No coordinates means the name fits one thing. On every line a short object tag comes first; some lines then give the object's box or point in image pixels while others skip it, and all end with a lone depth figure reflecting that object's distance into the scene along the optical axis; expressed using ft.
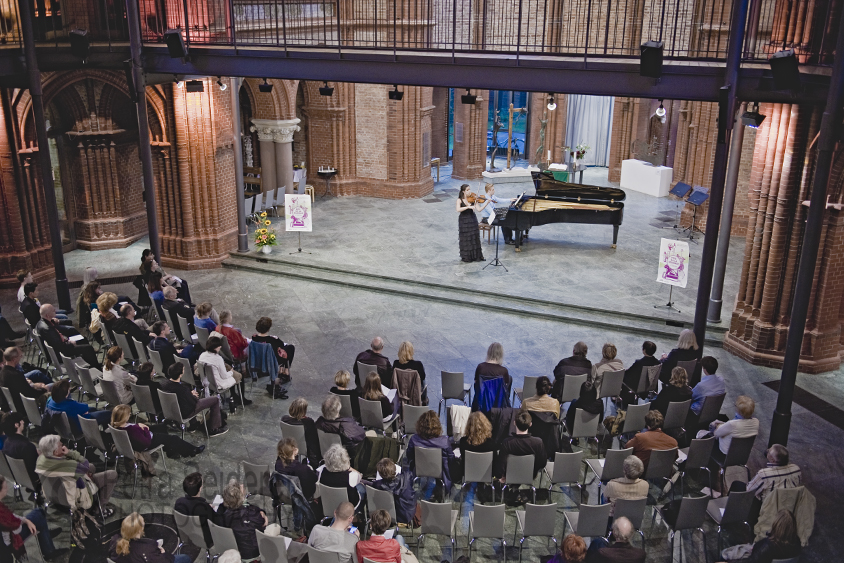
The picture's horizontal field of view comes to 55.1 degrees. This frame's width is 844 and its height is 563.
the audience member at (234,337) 34.78
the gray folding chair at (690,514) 23.80
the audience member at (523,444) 25.99
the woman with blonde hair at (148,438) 26.94
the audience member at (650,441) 26.66
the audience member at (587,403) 29.66
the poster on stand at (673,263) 40.81
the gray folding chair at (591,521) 23.35
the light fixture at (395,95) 42.45
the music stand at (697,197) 55.21
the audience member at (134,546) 20.67
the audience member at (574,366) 31.76
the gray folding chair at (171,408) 29.45
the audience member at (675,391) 29.22
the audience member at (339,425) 27.14
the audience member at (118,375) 30.32
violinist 50.65
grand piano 53.62
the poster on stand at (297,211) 50.49
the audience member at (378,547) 21.57
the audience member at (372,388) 29.37
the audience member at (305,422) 27.23
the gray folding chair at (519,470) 26.00
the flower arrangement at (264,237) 53.01
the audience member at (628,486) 23.75
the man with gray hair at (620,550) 20.74
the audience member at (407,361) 31.58
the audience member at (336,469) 24.34
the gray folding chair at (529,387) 31.35
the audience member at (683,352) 32.50
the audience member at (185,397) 29.91
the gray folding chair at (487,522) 23.31
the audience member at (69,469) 24.94
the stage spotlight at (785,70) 30.37
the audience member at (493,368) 30.53
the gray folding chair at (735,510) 24.38
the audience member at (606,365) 32.04
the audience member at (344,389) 29.27
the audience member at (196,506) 22.94
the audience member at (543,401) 28.12
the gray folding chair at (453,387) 32.24
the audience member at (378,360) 32.19
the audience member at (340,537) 21.71
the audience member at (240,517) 22.58
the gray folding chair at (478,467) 26.08
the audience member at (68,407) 28.09
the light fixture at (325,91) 42.91
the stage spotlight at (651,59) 32.01
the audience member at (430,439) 26.25
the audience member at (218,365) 32.01
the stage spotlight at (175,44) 40.70
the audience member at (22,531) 22.79
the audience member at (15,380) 29.96
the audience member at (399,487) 23.88
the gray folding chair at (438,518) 23.34
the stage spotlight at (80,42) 40.86
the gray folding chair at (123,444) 27.09
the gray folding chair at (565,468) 26.05
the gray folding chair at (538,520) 23.27
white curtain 82.38
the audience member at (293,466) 24.85
